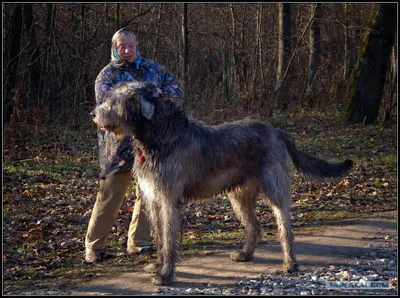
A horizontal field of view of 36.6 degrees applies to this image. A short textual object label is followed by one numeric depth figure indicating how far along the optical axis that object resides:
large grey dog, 5.78
